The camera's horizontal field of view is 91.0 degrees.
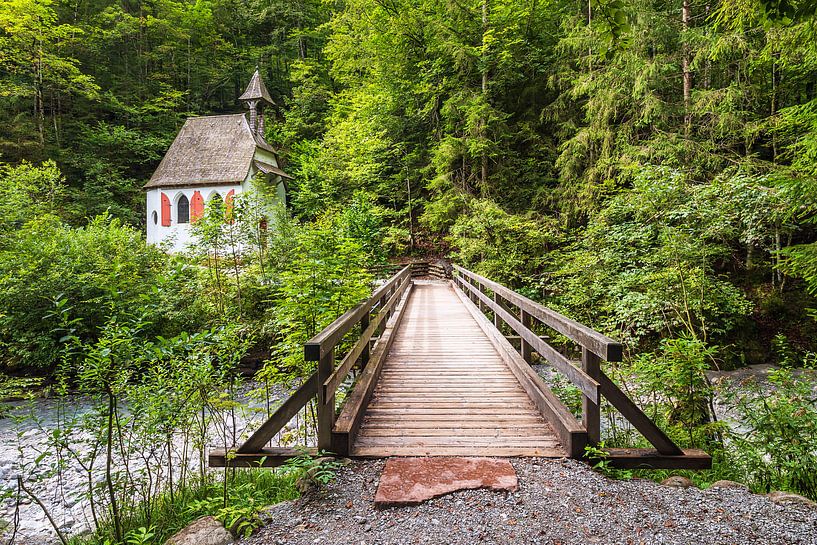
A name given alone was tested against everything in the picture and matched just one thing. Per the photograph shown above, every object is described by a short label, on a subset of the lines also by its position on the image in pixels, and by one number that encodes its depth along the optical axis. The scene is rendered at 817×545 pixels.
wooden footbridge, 2.91
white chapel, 23.83
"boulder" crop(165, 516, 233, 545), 2.31
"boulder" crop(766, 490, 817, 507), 2.52
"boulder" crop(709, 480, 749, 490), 2.80
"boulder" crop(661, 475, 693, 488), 2.74
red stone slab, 2.55
